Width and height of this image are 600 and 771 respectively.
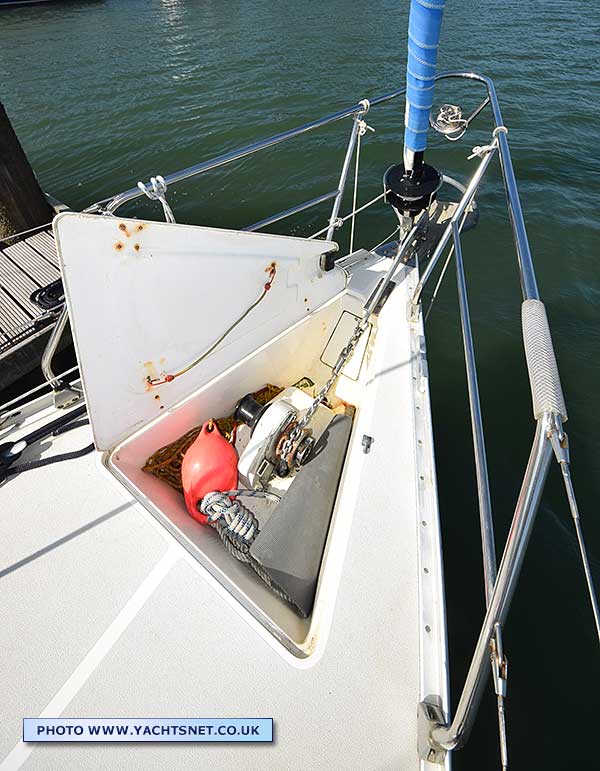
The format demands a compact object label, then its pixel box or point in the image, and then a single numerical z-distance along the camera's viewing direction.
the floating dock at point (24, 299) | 3.61
